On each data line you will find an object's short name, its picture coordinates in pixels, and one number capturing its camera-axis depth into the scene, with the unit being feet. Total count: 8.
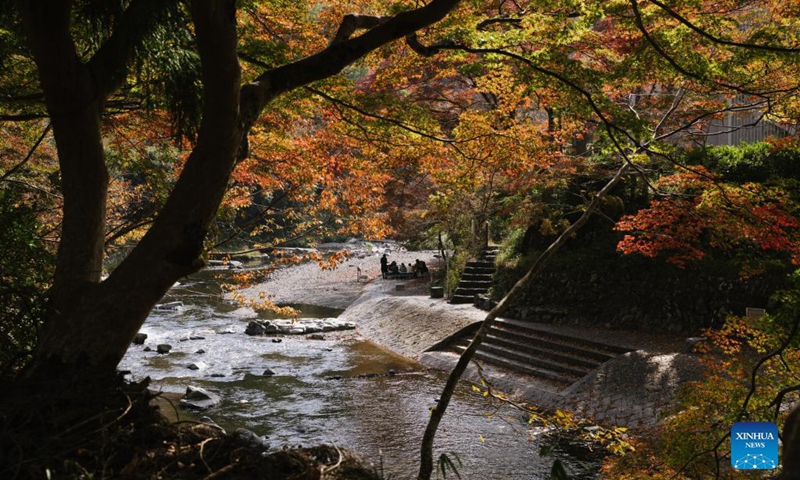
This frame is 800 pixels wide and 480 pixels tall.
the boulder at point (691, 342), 37.56
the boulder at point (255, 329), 60.85
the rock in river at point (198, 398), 36.96
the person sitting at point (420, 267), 84.77
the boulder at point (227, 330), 61.57
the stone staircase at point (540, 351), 40.01
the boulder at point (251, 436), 27.43
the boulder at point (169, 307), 73.61
